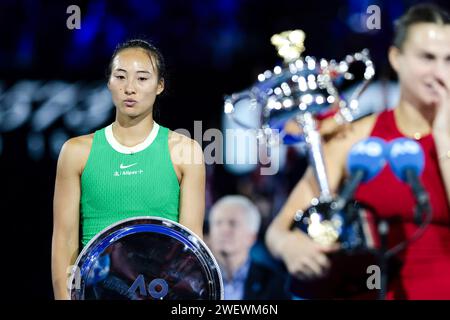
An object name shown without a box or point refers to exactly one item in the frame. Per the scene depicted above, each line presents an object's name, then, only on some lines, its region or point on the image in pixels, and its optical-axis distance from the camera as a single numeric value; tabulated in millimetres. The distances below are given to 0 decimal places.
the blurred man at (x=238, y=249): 5402
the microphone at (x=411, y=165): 4969
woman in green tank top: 4723
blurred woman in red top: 4977
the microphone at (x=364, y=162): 5043
